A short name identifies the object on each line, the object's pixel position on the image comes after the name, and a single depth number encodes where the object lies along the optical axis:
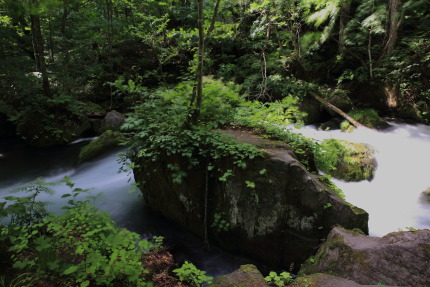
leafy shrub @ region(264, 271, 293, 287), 2.34
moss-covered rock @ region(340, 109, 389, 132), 8.45
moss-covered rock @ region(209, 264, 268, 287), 2.34
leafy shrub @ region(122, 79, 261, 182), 3.97
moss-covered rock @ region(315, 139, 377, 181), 6.13
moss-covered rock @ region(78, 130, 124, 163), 8.51
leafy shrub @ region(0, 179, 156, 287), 2.30
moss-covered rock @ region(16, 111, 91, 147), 10.43
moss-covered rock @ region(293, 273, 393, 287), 2.27
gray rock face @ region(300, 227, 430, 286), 2.47
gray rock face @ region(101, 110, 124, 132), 10.77
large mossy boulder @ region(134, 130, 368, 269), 3.80
